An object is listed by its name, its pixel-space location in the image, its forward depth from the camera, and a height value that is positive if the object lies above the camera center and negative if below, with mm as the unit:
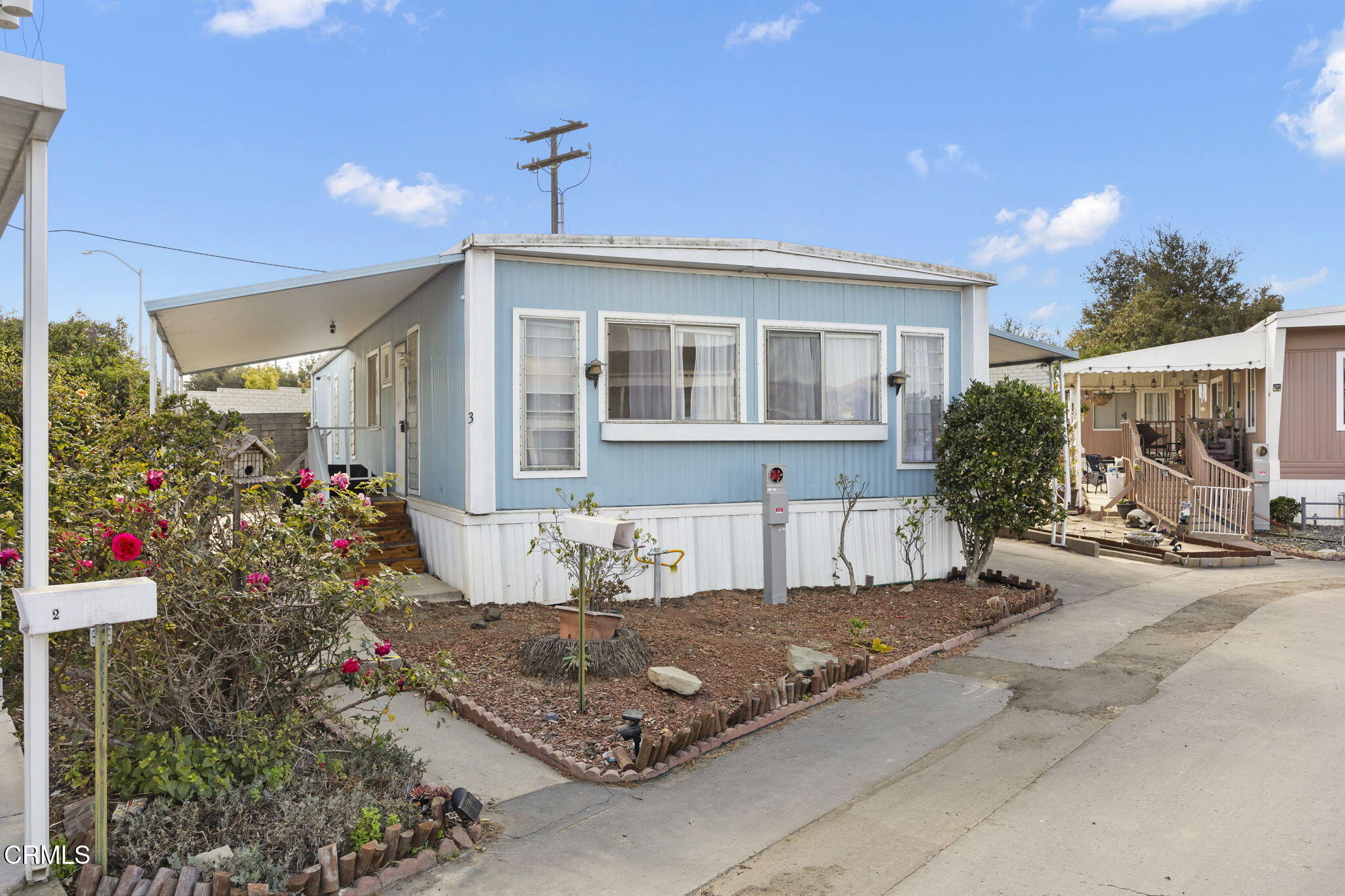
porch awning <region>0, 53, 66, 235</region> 2973 +1224
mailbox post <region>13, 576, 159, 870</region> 2957 -602
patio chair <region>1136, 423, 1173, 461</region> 16656 -109
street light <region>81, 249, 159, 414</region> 9125 +2239
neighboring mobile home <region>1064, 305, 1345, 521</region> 14453 +813
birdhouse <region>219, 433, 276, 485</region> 4353 -101
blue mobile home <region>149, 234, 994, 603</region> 8047 +641
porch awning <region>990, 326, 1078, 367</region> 11594 +1294
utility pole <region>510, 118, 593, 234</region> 22469 +7582
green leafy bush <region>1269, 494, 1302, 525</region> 13961 -1222
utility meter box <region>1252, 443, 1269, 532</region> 13852 -956
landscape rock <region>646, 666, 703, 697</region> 5551 -1584
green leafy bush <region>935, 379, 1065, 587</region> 8828 -210
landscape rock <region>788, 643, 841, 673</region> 6124 -1615
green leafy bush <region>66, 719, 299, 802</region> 3428 -1320
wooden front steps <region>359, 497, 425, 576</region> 9148 -1129
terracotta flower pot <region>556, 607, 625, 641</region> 6129 -1336
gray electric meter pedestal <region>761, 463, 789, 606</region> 8539 -900
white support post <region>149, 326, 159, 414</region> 8820 +817
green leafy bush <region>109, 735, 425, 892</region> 3141 -1494
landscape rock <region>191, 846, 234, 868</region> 3090 -1512
